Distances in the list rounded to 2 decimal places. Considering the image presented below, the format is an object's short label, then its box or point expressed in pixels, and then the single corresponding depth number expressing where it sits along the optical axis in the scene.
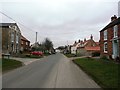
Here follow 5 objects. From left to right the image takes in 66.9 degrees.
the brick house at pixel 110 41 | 13.11
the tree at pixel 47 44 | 45.18
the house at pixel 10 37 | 24.46
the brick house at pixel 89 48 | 31.12
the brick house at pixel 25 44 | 36.01
